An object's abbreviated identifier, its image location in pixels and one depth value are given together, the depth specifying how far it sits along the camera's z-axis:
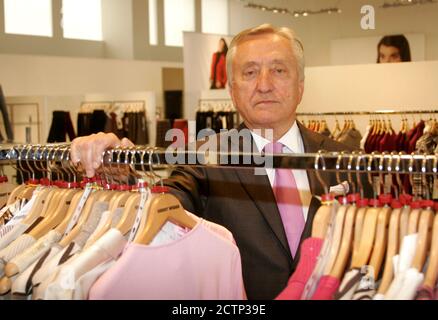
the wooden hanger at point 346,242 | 1.45
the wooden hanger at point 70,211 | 1.71
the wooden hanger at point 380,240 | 1.46
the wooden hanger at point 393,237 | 1.44
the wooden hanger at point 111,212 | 1.60
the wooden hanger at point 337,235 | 1.46
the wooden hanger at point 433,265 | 1.34
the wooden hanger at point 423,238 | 1.38
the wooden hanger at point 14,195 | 1.90
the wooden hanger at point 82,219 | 1.65
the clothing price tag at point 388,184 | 1.63
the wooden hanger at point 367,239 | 1.45
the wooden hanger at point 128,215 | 1.60
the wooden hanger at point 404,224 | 1.44
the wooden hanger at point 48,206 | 1.79
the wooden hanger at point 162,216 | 1.54
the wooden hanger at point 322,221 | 1.49
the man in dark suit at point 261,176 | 1.99
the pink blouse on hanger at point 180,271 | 1.38
